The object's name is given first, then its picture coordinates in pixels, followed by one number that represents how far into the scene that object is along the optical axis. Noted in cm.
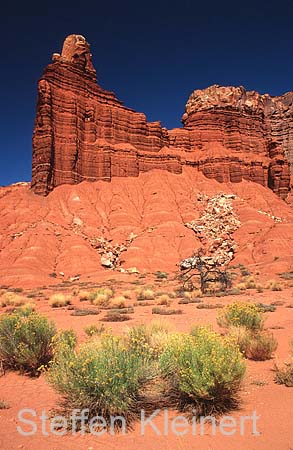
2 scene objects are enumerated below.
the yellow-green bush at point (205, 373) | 534
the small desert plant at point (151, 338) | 638
